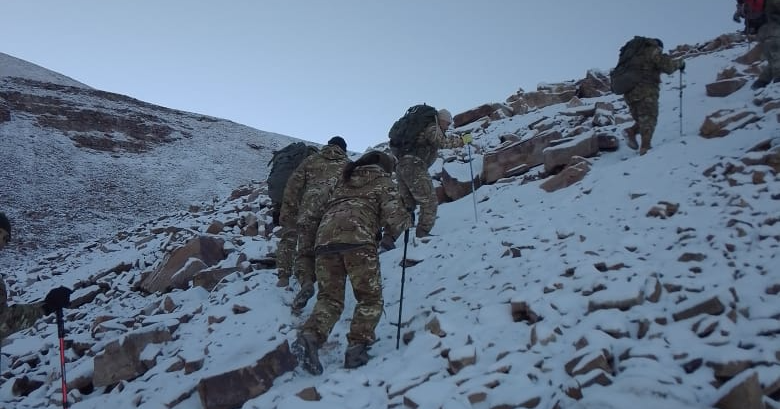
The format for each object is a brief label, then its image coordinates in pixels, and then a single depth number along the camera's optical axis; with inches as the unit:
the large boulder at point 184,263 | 344.5
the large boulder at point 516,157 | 402.6
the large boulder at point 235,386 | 175.8
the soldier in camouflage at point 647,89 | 331.6
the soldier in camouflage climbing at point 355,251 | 181.0
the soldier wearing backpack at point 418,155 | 312.5
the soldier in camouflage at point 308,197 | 246.2
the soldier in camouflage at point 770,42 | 350.5
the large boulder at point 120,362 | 224.2
